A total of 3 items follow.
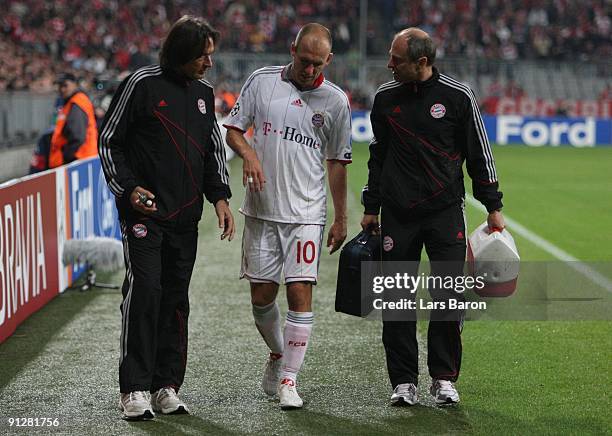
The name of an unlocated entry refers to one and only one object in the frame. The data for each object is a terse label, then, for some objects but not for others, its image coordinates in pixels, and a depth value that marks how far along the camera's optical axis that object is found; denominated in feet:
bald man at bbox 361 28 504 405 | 35.32
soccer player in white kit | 35.76
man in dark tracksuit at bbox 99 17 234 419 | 33.63
